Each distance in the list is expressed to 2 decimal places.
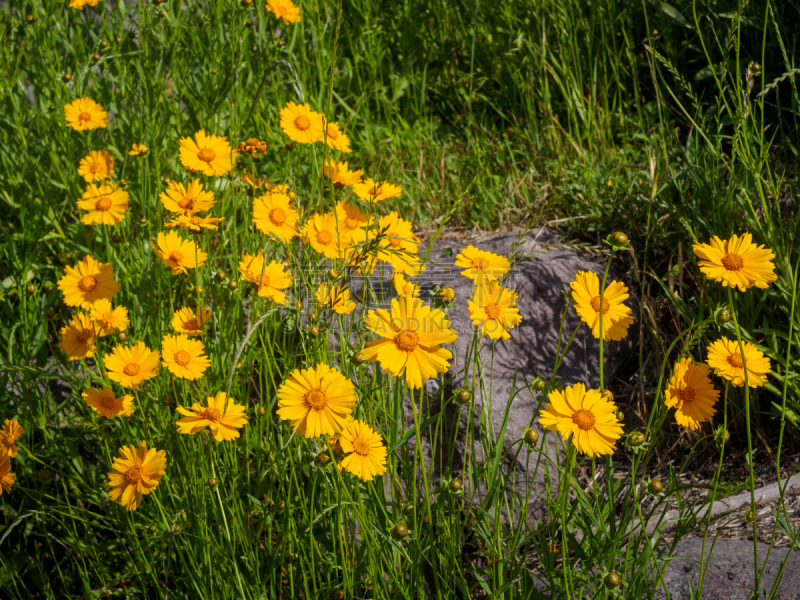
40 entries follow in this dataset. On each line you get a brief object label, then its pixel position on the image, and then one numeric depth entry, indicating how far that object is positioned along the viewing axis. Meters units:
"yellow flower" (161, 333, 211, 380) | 1.46
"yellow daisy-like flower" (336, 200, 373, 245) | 1.53
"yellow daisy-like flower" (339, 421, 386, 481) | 1.38
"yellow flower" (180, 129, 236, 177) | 1.58
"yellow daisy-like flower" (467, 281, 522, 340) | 1.45
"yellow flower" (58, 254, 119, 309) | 1.55
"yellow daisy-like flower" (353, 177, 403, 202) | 1.56
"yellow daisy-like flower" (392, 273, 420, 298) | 1.42
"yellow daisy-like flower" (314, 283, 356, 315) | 1.40
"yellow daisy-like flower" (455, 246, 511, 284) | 1.47
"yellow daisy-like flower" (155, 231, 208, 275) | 1.53
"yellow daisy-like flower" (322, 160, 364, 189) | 1.59
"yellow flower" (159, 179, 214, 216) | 1.54
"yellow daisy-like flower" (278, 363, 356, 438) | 1.35
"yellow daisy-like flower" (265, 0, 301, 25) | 1.75
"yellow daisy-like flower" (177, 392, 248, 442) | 1.40
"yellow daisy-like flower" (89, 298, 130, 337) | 1.51
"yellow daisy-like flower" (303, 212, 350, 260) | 1.48
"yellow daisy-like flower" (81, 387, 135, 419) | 1.46
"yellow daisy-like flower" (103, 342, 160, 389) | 1.46
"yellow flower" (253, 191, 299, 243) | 1.54
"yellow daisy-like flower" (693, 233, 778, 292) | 1.40
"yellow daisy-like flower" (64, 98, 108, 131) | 1.68
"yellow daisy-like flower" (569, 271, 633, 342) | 1.41
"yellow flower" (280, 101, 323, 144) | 1.60
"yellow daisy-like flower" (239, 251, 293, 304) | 1.49
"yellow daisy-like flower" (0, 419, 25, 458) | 1.45
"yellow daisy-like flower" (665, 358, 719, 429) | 1.39
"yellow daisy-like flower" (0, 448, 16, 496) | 1.45
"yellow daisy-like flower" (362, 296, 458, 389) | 1.36
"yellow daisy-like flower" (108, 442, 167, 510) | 1.42
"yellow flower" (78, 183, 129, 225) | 1.59
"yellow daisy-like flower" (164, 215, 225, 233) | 1.51
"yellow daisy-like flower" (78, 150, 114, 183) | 1.66
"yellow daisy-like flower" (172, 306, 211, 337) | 1.50
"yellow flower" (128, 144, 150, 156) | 1.62
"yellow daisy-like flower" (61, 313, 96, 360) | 1.52
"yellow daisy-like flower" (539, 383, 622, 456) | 1.36
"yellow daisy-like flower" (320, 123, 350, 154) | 1.63
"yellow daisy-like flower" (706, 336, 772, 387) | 1.39
